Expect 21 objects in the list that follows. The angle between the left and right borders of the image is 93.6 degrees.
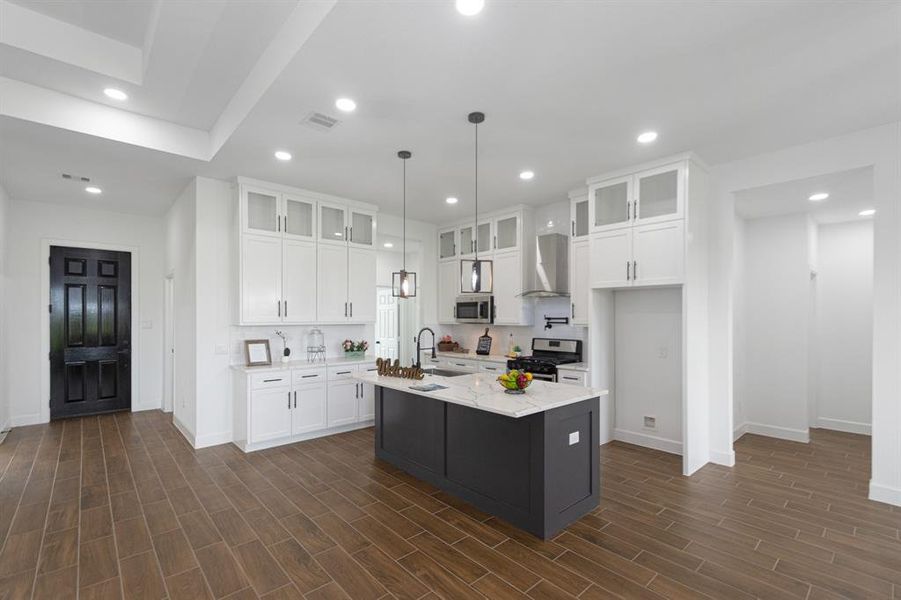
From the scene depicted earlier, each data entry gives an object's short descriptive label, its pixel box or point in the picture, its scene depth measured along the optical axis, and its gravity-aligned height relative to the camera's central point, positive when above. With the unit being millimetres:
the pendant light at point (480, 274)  3373 +232
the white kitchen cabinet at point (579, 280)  5027 +242
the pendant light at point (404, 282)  4078 +180
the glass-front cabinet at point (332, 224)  5531 +1021
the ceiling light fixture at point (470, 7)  2125 +1492
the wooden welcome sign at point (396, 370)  4016 -680
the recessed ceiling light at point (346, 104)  3117 +1468
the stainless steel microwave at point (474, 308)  6203 -123
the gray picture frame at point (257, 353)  5012 -635
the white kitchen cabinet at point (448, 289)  6766 +183
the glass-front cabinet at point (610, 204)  4504 +1055
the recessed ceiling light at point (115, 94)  3435 +1703
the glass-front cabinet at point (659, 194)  4141 +1070
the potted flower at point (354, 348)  5859 -666
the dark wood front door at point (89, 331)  6051 -455
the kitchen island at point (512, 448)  2922 -1148
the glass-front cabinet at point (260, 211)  4879 +1059
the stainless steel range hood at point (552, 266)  5398 +441
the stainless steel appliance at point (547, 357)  4930 -720
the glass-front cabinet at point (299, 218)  5219 +1039
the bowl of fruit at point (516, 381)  3242 -626
